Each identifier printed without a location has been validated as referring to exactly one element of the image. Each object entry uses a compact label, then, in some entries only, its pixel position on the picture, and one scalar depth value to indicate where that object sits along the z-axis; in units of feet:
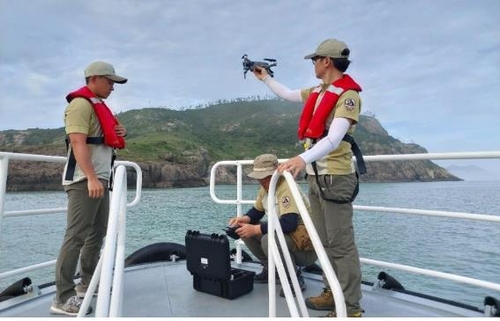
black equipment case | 9.50
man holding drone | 7.50
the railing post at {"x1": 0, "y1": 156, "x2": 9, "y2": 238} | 7.97
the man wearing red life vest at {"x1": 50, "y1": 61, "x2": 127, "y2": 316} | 8.07
